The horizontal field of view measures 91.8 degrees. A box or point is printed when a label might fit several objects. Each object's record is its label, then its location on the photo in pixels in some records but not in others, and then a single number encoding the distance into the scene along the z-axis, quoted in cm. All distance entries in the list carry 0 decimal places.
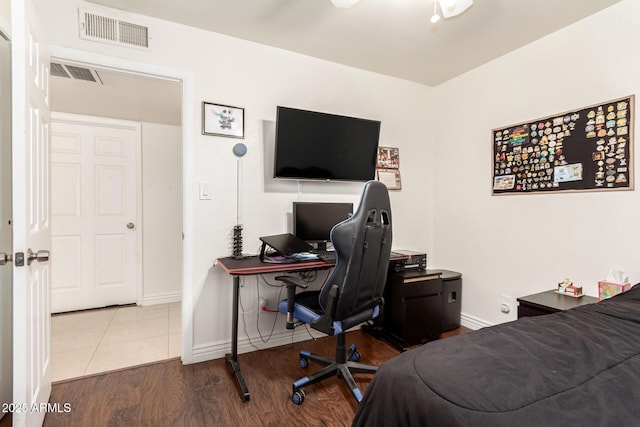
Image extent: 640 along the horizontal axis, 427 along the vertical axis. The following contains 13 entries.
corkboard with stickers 193
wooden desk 186
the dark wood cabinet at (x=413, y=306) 252
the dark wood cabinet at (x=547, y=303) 184
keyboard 212
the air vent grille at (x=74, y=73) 233
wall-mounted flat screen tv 241
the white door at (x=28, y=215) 122
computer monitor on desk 248
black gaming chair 167
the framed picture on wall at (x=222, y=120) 228
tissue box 185
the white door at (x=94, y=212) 327
